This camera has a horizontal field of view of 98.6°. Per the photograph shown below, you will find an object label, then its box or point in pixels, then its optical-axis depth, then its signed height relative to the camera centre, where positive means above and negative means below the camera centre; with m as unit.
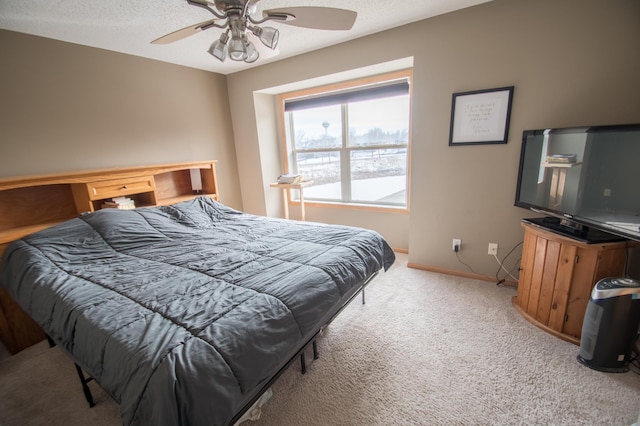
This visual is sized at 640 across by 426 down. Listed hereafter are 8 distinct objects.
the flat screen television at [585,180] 1.52 -0.25
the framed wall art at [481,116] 2.32 +0.25
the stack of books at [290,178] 3.73 -0.32
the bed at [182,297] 0.94 -0.66
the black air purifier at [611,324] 1.51 -1.03
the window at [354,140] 3.36 +0.16
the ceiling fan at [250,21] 1.43 +0.74
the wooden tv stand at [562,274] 1.70 -0.87
